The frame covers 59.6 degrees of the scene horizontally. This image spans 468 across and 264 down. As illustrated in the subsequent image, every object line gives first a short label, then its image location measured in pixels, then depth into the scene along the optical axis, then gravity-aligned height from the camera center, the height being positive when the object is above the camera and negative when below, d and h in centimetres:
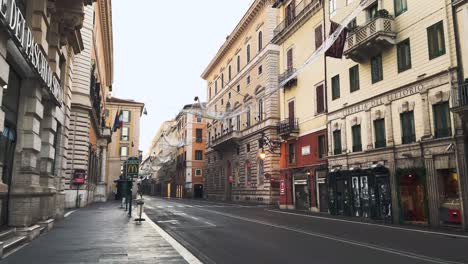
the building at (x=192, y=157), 7200 +631
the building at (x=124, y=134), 7101 +1033
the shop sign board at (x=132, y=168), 2114 +124
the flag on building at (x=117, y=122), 4297 +734
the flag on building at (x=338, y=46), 2258 +803
